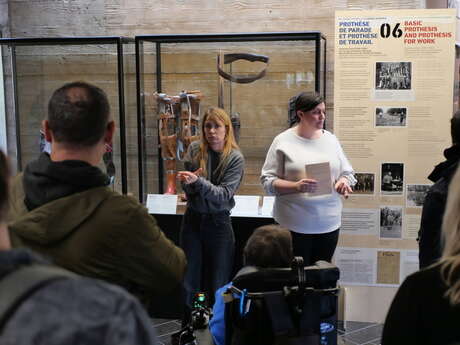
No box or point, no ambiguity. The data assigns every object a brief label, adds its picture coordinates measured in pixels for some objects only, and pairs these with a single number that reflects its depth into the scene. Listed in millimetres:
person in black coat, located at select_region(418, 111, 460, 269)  2467
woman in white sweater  3230
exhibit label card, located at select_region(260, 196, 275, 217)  3803
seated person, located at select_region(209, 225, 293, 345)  2072
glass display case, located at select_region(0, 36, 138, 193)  3959
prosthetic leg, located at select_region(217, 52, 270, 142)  3926
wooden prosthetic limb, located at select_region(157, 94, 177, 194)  3965
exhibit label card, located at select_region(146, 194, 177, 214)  3893
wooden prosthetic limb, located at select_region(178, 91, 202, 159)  3916
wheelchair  1905
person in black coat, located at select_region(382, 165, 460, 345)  1107
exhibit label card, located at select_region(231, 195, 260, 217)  3805
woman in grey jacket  3307
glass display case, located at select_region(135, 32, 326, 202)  3908
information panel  3512
